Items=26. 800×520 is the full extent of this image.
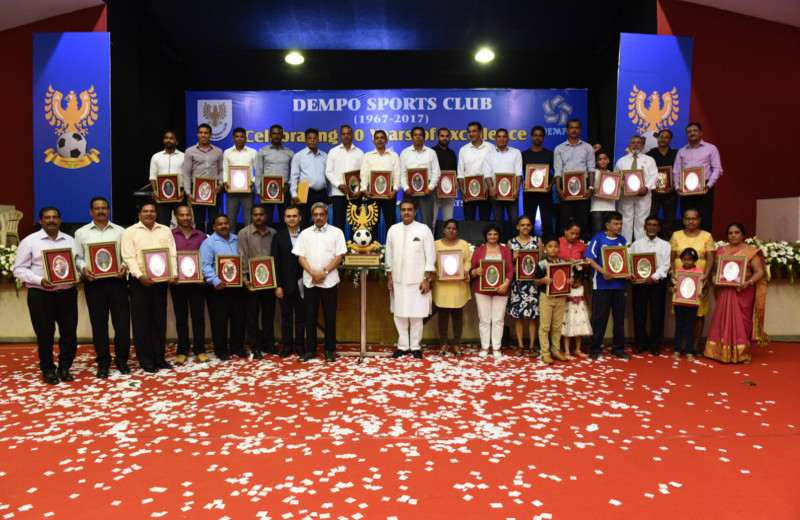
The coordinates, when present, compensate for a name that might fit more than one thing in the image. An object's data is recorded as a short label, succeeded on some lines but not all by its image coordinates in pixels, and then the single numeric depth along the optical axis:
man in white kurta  5.88
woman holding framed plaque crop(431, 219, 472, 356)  5.88
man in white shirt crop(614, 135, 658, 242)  6.84
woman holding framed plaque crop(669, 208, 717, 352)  5.89
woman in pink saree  5.64
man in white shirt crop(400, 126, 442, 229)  6.94
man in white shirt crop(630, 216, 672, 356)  5.93
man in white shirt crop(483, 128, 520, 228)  6.93
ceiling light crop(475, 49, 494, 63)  10.24
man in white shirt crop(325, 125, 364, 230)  6.95
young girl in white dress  5.83
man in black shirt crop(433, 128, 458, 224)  7.22
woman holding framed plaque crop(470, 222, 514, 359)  5.80
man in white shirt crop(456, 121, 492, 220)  7.08
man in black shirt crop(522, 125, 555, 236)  6.82
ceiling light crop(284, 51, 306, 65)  10.35
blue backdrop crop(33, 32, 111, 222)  7.36
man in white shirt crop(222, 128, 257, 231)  6.81
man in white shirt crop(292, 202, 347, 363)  5.65
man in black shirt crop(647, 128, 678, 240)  6.91
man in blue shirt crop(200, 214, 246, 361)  5.63
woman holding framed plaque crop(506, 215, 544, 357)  5.75
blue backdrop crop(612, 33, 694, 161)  7.67
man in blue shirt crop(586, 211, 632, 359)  5.90
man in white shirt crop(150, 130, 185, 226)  6.82
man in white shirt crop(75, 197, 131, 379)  5.09
